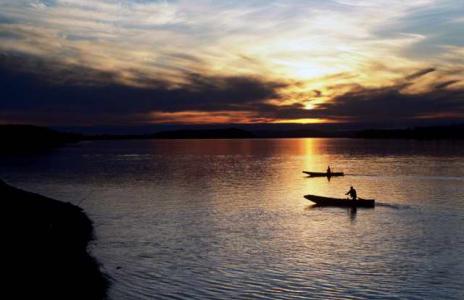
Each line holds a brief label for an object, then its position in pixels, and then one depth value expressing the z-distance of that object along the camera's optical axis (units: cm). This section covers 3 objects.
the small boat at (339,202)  5728
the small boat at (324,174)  10056
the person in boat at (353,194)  5820
